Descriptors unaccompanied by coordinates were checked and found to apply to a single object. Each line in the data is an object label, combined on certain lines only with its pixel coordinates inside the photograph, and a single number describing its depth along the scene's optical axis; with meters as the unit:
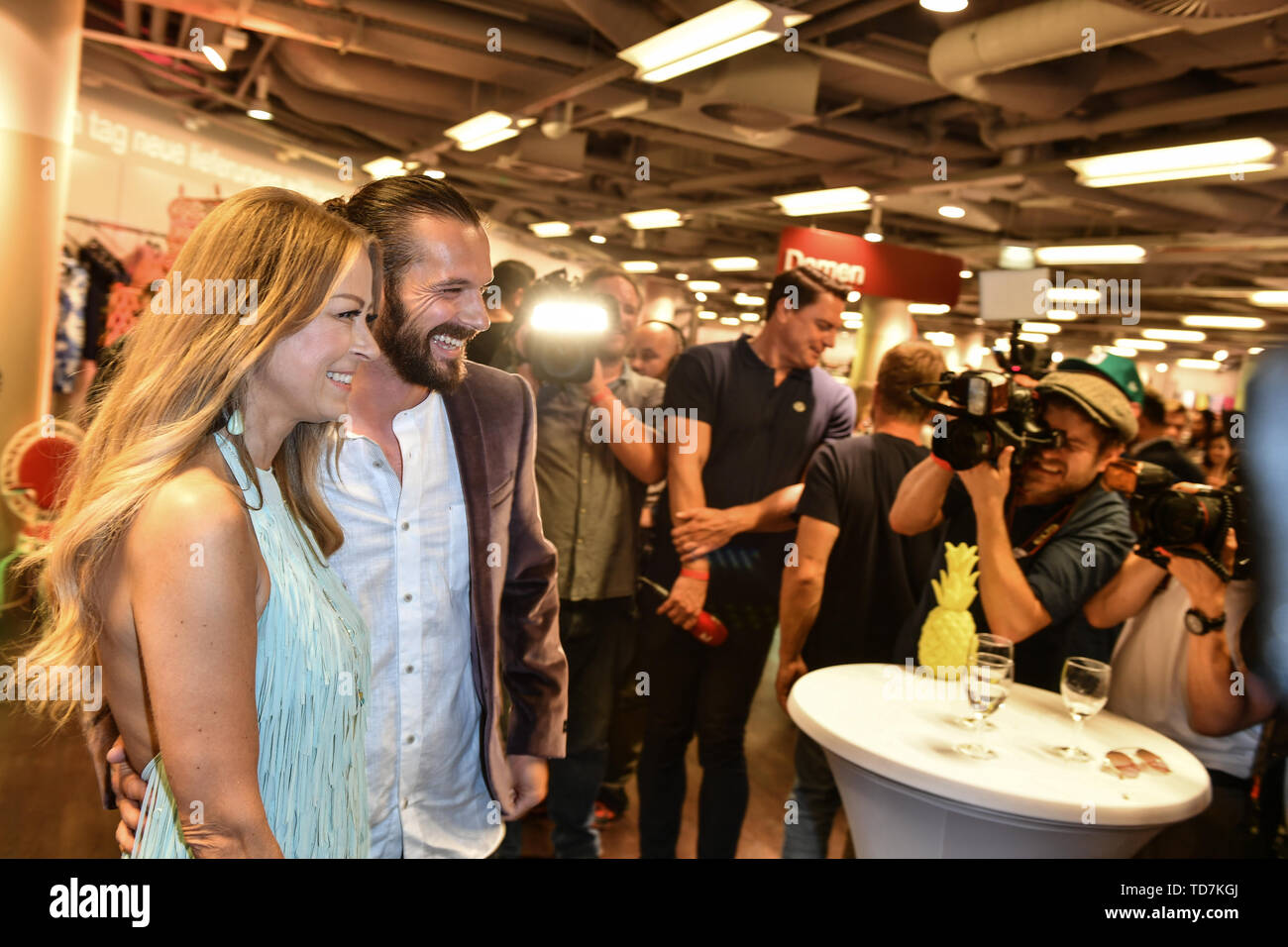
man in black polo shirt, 2.42
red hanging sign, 4.39
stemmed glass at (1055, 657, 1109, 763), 1.73
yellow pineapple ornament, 2.02
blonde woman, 0.93
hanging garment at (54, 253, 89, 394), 3.90
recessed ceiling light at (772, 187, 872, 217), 5.09
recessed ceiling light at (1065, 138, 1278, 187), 3.50
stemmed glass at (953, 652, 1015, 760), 1.71
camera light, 1.92
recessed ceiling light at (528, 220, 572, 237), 2.83
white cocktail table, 1.55
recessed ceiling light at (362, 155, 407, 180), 2.12
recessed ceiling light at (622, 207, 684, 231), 5.97
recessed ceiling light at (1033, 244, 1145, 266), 5.61
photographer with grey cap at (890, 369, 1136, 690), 2.05
